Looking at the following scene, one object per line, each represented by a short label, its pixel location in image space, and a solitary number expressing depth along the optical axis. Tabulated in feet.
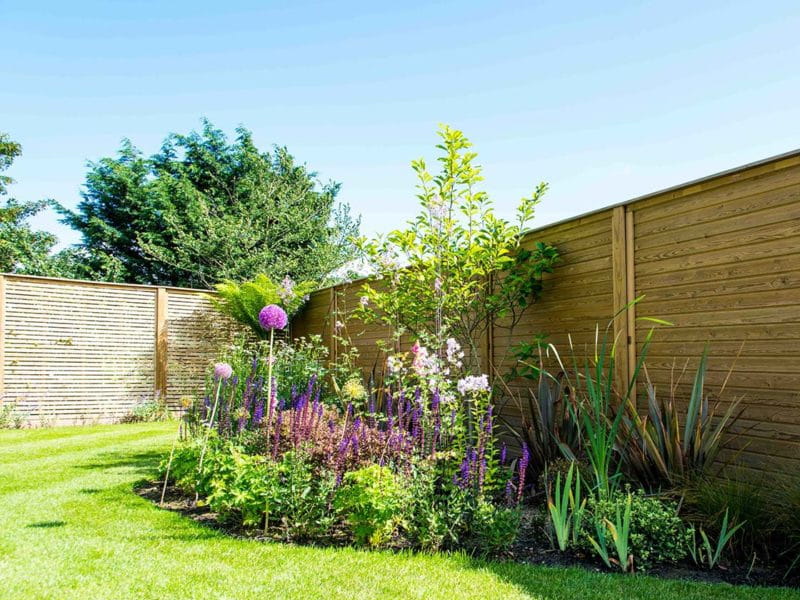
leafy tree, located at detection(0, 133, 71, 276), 48.52
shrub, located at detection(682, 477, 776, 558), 9.04
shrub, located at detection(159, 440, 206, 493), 12.26
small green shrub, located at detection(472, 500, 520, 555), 9.13
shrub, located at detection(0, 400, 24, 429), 25.70
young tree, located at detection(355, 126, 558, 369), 15.62
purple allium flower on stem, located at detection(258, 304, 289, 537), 12.80
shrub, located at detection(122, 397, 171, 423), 29.01
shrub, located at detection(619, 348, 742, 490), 10.50
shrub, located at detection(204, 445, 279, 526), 10.07
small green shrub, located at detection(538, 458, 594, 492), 10.76
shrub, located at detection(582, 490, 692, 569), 8.86
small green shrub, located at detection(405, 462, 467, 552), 9.23
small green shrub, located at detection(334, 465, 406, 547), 9.21
